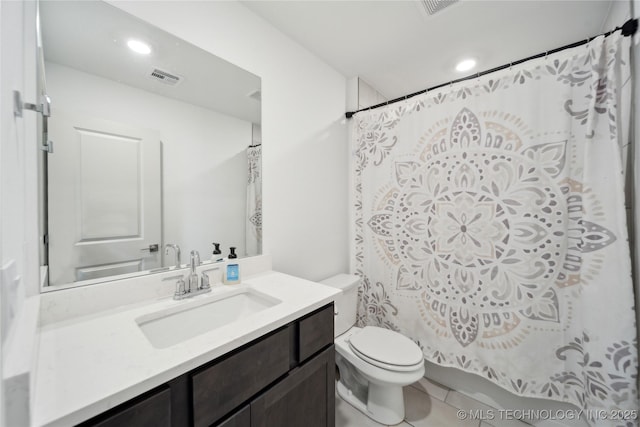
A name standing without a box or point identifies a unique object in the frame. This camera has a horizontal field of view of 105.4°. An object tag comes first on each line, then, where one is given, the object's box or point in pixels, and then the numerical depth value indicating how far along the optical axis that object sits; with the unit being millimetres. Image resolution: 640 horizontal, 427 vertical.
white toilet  1288
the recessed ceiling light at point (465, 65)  1953
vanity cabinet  588
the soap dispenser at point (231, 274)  1237
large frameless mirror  896
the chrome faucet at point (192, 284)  1054
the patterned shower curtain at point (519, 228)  1066
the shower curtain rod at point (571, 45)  1026
